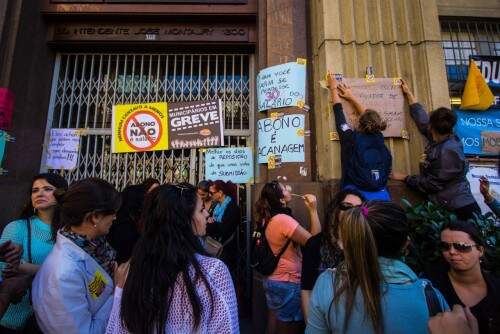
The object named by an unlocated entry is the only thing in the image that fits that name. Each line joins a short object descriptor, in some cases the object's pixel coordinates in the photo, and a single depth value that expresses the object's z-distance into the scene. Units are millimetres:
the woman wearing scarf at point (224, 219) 4417
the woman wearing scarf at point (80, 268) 1651
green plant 2688
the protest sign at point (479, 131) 5109
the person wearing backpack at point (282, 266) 2986
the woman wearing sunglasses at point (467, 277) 2146
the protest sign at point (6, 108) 4688
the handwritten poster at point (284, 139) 4617
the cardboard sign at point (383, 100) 4496
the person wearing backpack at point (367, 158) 3605
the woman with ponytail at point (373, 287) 1468
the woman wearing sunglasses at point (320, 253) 2496
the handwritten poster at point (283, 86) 4746
